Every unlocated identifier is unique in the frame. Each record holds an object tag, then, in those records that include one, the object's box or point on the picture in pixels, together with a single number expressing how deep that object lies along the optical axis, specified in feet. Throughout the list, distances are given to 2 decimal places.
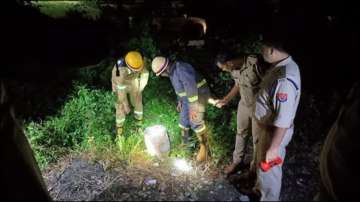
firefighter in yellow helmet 18.56
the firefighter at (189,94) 17.78
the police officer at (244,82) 16.34
